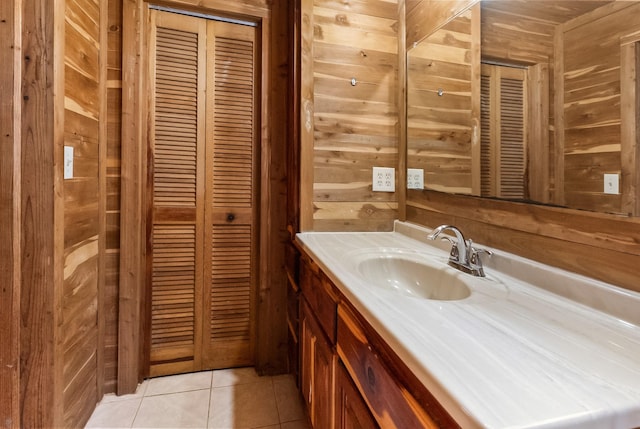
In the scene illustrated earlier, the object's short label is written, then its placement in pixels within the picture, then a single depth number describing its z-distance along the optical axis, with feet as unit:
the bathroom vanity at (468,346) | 1.25
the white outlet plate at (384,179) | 5.34
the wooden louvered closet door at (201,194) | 5.61
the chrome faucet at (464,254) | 3.22
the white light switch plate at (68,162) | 4.08
